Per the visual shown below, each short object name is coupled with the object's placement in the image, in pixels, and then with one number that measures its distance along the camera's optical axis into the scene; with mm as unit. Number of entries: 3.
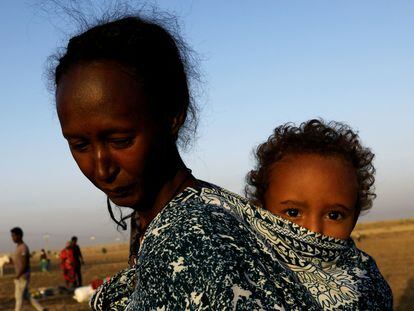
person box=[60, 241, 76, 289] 19453
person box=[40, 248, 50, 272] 32722
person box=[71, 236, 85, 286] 19562
